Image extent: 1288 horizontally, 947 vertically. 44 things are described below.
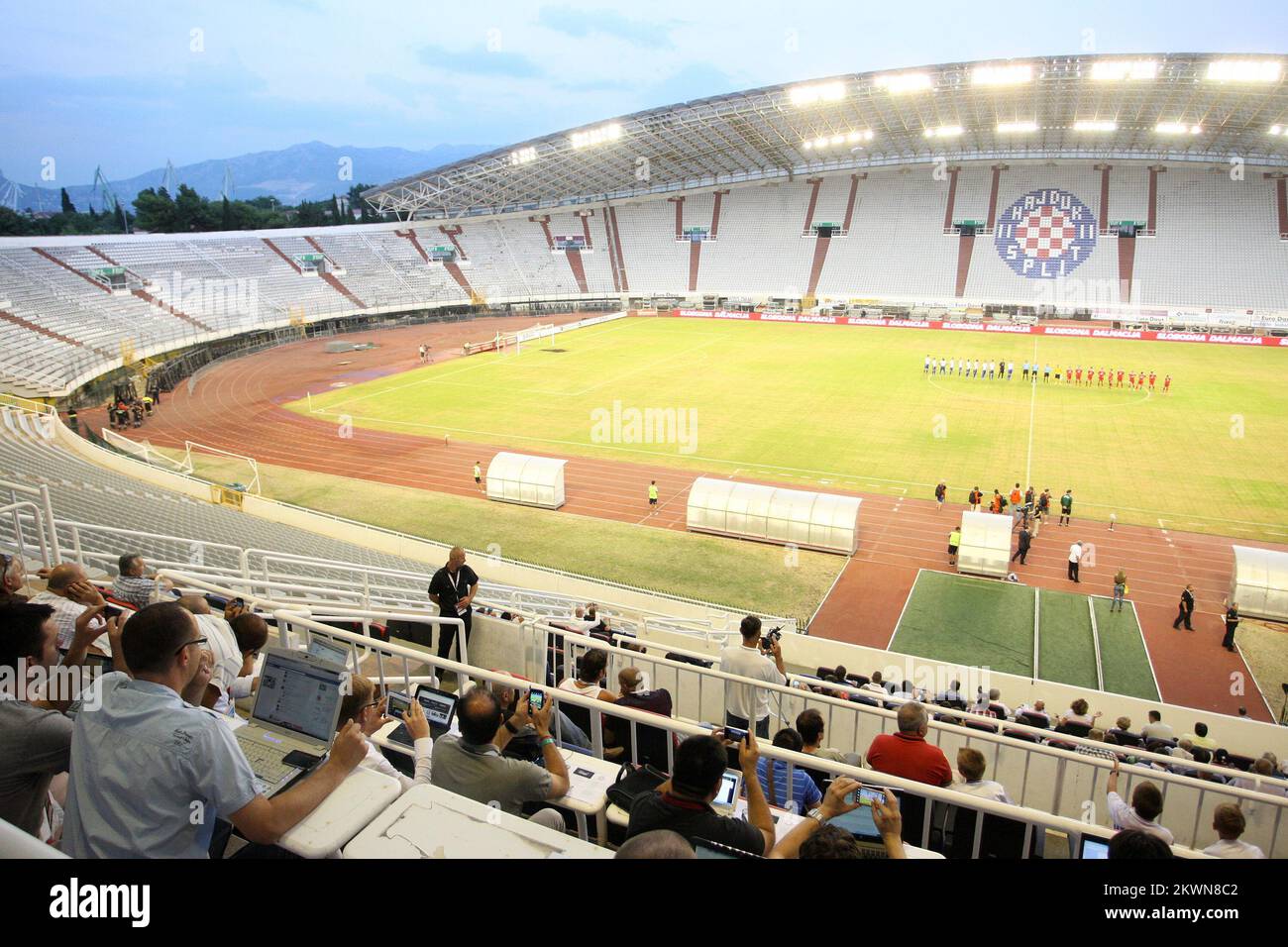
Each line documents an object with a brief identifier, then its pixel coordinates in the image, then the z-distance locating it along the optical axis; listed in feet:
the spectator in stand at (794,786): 17.75
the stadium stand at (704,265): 163.12
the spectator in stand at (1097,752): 25.65
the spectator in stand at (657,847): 8.17
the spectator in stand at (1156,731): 32.73
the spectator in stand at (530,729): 15.76
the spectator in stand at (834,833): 10.31
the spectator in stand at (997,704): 34.45
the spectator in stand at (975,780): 18.94
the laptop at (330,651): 17.87
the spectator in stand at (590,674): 22.47
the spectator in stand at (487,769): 14.01
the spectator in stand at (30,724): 11.43
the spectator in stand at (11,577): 20.58
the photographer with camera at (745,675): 25.76
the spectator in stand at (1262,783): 24.99
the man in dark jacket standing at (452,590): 32.40
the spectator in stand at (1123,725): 34.82
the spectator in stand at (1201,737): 34.46
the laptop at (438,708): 17.38
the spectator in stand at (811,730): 20.06
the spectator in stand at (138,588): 23.14
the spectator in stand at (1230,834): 16.20
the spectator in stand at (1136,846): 10.11
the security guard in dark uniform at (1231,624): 52.75
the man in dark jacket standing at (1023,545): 66.85
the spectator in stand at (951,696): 37.17
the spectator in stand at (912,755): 19.11
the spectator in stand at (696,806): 11.78
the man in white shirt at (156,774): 10.36
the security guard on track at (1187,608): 55.64
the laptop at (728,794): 14.56
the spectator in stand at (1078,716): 32.53
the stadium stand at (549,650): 17.87
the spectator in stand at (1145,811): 17.08
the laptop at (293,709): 14.92
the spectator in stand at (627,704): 20.92
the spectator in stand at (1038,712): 33.12
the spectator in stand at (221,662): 17.28
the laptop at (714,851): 10.23
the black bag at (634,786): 14.11
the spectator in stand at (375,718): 14.30
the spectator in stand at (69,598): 18.92
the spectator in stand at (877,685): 35.79
